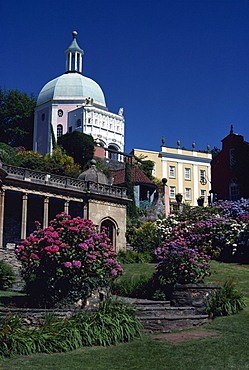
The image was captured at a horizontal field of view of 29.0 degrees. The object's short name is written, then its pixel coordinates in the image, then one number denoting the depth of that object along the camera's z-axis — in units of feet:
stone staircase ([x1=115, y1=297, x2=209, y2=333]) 42.60
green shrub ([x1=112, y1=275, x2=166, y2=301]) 53.62
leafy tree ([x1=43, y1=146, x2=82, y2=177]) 123.85
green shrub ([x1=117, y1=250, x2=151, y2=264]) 92.73
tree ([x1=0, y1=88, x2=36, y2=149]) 191.11
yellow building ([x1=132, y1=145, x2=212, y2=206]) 199.72
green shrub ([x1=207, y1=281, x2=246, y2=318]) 46.39
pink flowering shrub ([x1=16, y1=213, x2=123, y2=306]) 45.16
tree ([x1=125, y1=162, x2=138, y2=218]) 114.32
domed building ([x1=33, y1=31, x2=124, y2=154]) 184.96
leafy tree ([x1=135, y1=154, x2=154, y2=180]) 165.37
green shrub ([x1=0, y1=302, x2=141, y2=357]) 34.50
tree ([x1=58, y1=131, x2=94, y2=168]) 146.61
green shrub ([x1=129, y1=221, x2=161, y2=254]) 98.78
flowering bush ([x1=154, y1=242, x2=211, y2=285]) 51.67
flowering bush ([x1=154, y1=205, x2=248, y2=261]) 83.15
